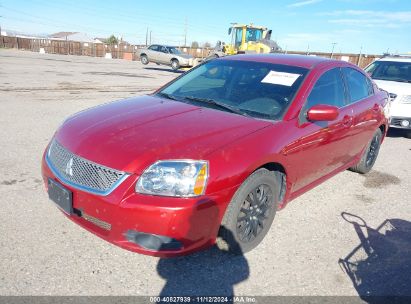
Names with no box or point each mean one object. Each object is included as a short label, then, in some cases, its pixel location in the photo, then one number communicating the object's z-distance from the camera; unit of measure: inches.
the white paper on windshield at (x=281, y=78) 135.0
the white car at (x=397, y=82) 289.9
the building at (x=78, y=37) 3703.2
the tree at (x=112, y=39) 2894.4
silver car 979.3
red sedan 91.5
